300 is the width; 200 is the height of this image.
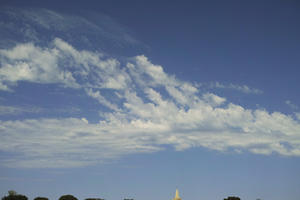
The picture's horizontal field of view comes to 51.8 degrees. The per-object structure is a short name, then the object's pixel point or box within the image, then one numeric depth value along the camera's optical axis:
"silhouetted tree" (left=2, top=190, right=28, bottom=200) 96.72
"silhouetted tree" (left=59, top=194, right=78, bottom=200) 100.89
